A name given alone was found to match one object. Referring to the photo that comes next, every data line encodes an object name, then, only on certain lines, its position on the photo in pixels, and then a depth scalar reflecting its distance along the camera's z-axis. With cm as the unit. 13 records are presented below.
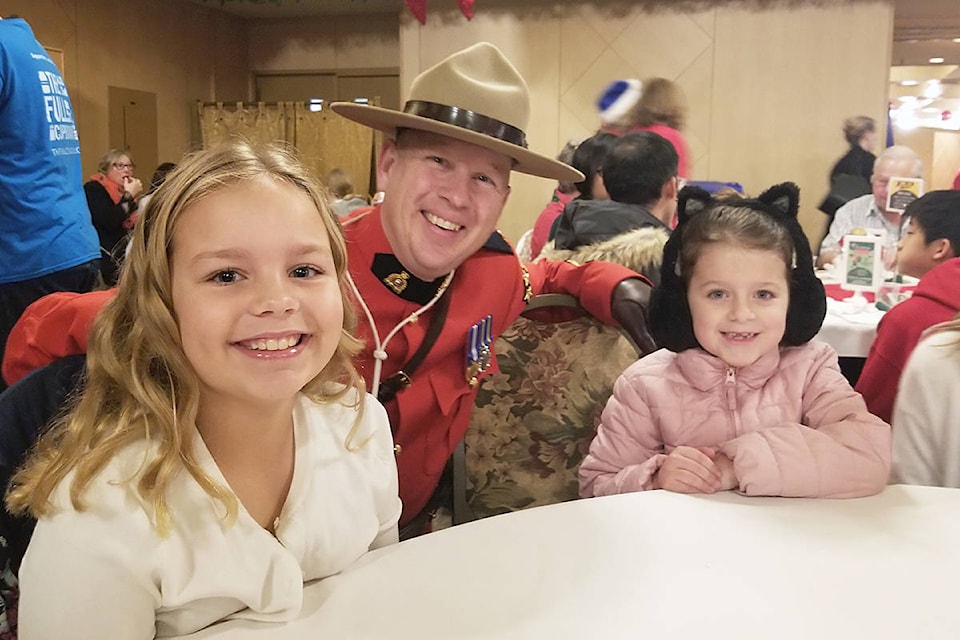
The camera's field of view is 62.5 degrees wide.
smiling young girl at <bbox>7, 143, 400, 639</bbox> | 86
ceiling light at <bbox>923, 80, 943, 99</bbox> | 898
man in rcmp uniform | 161
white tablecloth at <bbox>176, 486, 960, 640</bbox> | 88
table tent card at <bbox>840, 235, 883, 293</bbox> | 290
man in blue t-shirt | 258
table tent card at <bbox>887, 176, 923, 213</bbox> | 360
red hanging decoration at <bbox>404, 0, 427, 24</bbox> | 531
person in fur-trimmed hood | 201
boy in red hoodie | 190
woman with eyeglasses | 571
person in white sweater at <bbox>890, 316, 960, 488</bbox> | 139
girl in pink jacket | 132
